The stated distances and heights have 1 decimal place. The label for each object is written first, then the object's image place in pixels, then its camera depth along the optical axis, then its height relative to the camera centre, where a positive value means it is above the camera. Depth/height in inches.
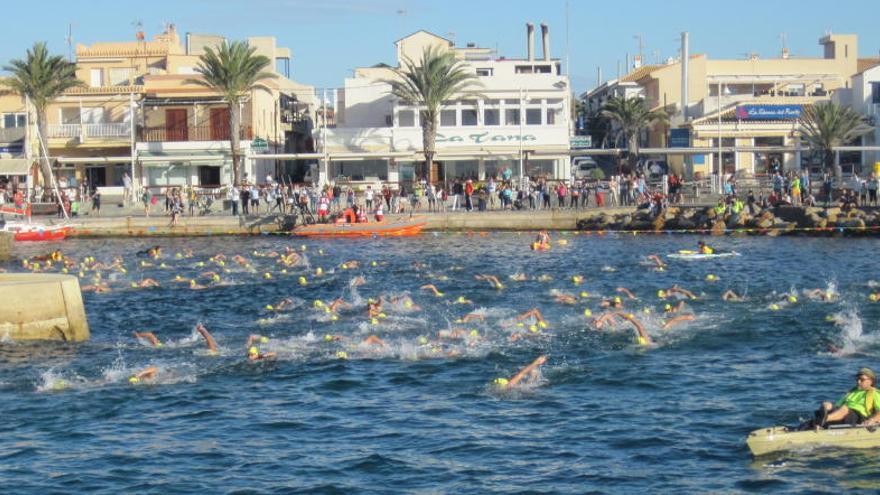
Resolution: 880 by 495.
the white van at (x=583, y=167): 3299.7 +19.3
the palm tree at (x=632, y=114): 3619.6 +172.1
